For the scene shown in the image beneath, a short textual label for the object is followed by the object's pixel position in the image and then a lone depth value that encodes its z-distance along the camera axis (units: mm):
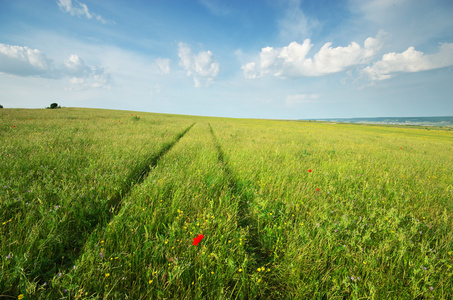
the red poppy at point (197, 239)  2024
